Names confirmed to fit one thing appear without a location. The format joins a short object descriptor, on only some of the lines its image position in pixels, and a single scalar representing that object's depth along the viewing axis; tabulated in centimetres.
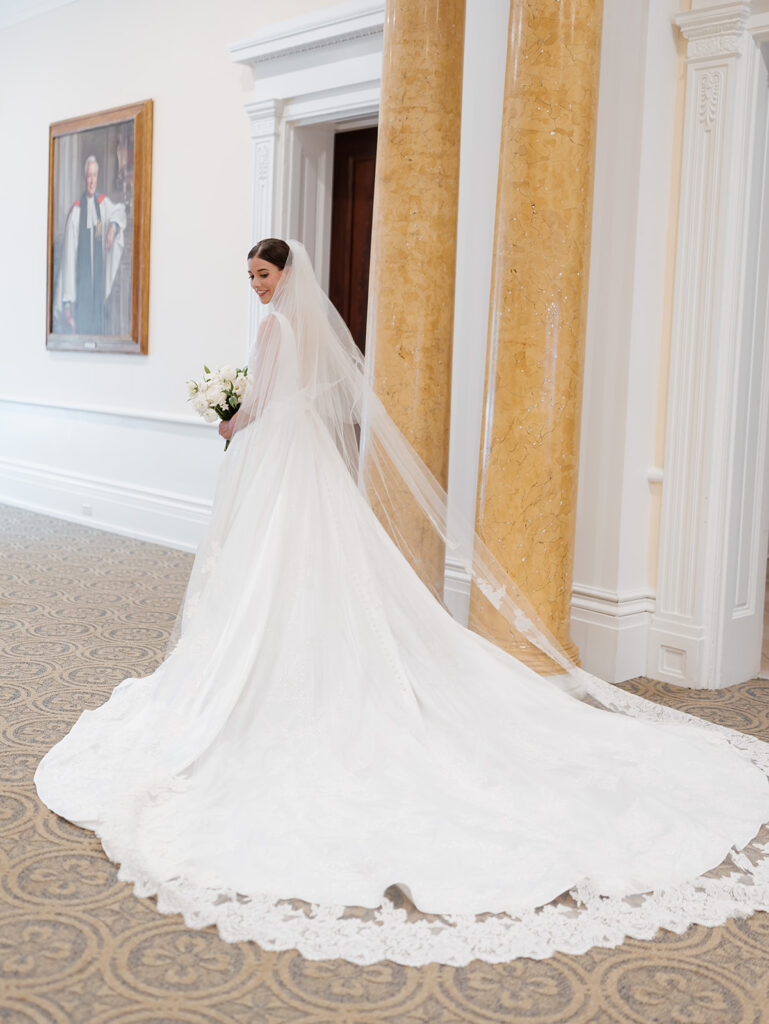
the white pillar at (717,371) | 468
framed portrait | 828
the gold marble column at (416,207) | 487
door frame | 653
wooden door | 717
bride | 266
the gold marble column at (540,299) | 438
